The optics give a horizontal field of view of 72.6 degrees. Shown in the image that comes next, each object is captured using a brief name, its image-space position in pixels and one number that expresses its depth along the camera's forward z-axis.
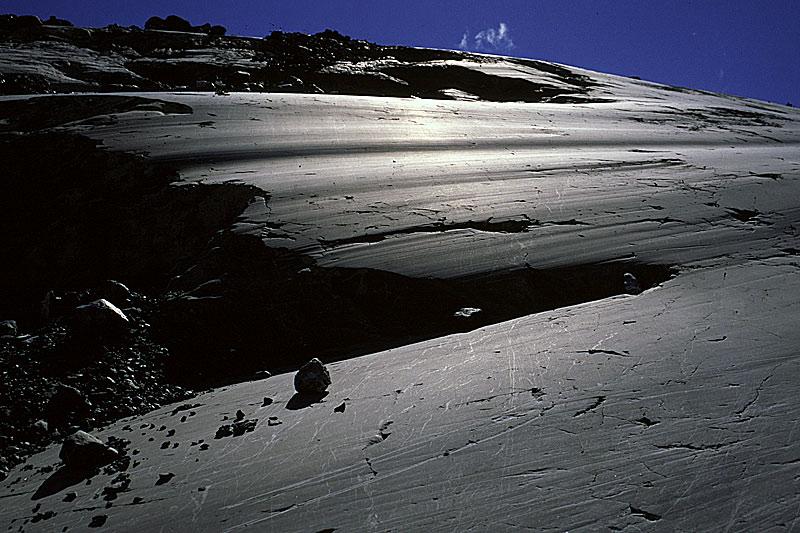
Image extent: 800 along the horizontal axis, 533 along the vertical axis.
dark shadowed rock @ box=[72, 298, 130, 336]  7.74
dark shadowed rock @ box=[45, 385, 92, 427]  6.58
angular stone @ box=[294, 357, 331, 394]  6.52
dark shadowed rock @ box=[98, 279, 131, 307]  8.62
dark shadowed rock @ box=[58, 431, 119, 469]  5.48
